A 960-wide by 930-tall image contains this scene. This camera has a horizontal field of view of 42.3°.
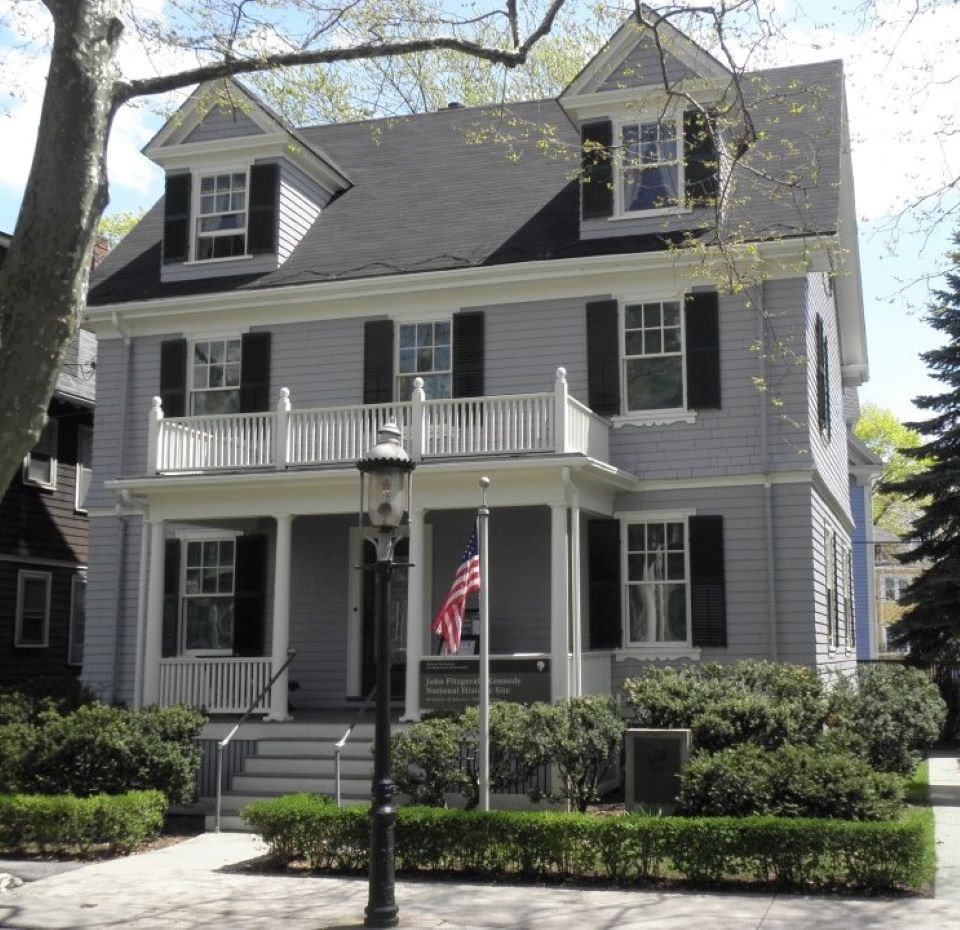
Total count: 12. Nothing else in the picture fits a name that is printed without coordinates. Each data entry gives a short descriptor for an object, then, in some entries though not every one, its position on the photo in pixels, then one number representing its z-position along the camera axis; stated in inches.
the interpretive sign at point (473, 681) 586.2
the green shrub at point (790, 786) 422.9
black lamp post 361.1
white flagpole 463.5
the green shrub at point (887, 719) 565.0
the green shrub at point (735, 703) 515.5
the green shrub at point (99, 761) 540.1
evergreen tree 913.5
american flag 507.2
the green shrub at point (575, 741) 508.1
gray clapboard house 641.0
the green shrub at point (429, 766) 496.1
